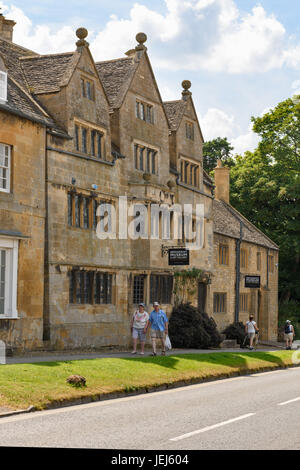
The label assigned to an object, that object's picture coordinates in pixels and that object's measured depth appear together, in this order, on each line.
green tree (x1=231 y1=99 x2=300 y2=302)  51.06
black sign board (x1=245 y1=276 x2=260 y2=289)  38.06
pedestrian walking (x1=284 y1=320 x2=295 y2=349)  36.59
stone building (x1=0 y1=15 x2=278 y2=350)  22.92
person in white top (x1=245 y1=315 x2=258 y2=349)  33.94
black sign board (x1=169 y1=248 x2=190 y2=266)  29.19
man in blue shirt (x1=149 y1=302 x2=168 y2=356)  22.72
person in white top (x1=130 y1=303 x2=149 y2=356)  23.03
